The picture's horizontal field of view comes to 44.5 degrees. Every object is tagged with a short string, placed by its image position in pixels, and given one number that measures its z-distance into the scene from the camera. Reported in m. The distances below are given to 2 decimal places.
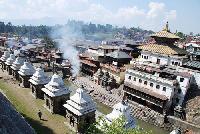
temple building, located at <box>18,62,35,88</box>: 46.62
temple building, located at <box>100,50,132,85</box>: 58.44
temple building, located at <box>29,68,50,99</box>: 41.75
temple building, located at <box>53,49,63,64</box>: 74.35
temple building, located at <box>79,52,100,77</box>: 66.81
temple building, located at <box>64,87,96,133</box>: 31.53
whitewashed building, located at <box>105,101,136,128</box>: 28.75
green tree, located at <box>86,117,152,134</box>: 20.72
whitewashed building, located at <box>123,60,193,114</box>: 46.03
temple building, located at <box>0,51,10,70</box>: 58.38
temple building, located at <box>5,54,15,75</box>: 54.62
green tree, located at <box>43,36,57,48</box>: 109.69
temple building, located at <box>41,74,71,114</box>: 36.34
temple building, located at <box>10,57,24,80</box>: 51.16
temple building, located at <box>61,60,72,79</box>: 67.69
